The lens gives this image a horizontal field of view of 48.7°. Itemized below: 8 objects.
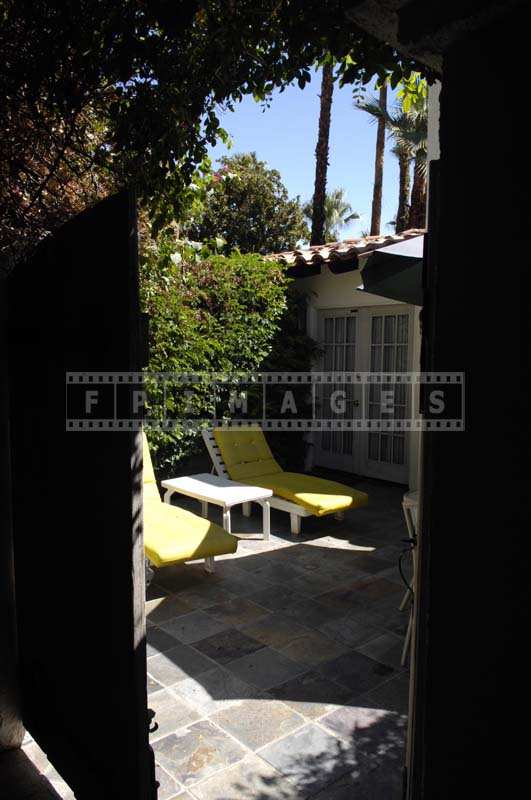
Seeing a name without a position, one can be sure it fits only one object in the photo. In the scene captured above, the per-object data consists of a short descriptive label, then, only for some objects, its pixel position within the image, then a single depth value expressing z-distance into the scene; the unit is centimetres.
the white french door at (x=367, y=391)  959
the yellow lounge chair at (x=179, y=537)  510
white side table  670
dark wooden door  198
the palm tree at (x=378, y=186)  2130
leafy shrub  748
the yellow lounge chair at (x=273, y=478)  703
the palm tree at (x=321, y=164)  1599
